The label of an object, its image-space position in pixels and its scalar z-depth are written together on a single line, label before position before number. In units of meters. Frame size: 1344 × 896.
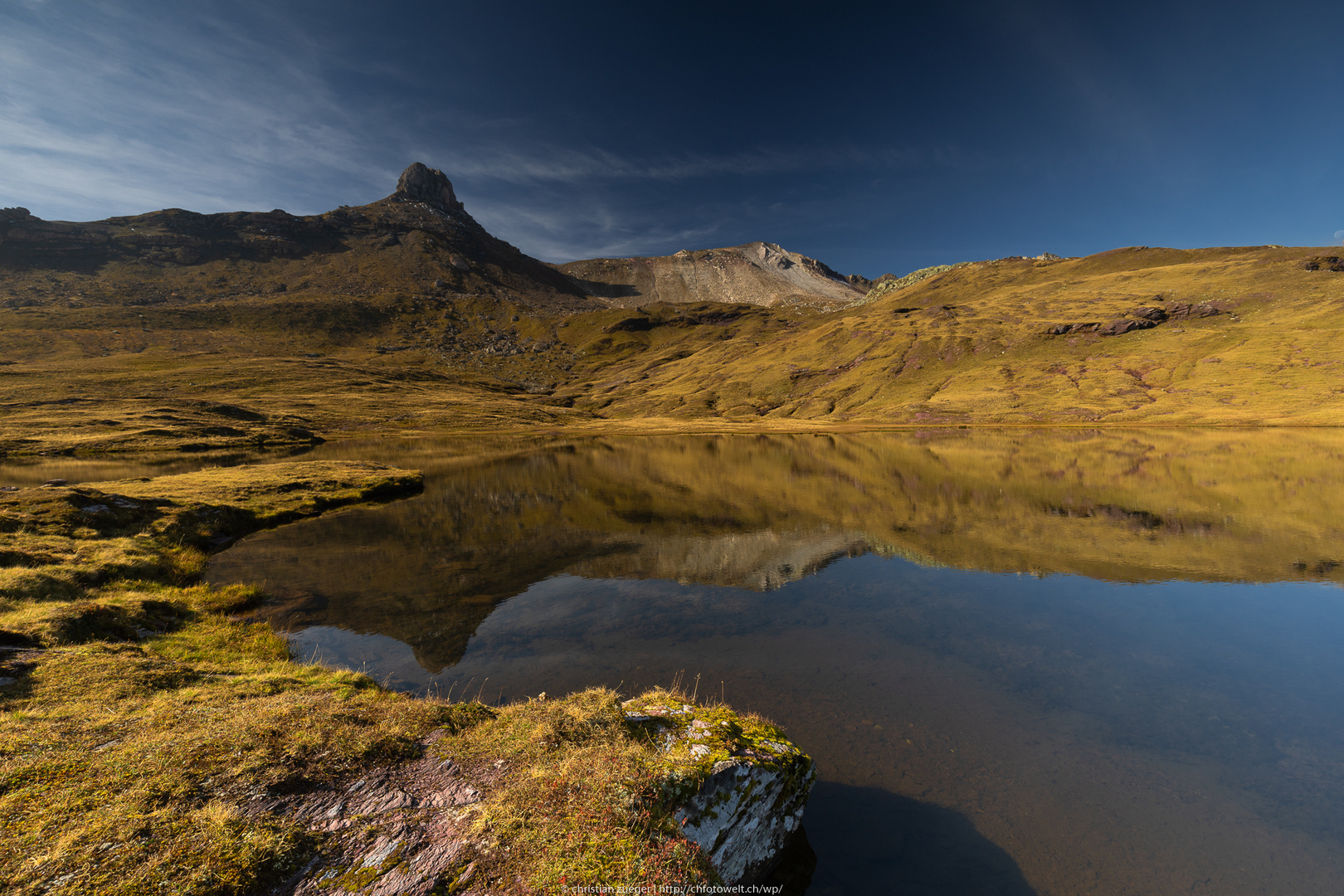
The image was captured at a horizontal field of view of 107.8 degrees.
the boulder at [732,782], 8.59
